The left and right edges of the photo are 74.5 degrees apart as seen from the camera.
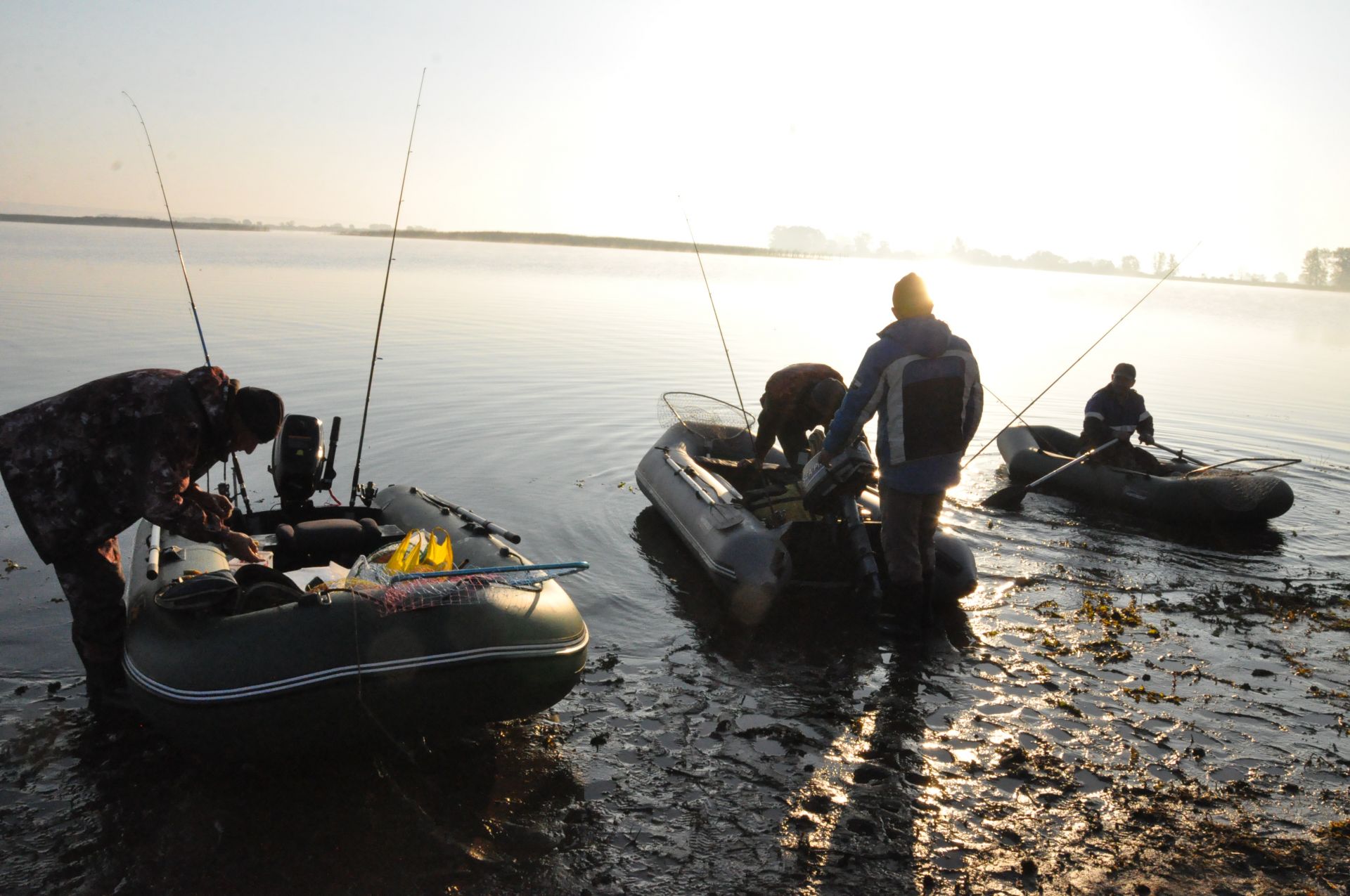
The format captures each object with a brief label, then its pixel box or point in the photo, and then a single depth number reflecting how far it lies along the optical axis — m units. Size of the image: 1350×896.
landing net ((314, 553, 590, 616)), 3.71
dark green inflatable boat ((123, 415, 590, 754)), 3.51
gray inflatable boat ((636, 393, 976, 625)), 5.60
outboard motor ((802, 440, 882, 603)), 5.48
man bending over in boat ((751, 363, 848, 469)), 6.71
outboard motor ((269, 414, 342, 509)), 5.43
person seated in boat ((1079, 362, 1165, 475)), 8.93
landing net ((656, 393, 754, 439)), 8.41
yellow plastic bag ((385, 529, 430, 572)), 4.09
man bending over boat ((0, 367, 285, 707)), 3.62
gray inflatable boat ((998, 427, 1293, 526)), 7.88
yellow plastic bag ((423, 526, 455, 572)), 4.12
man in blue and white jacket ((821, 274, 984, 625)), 5.04
